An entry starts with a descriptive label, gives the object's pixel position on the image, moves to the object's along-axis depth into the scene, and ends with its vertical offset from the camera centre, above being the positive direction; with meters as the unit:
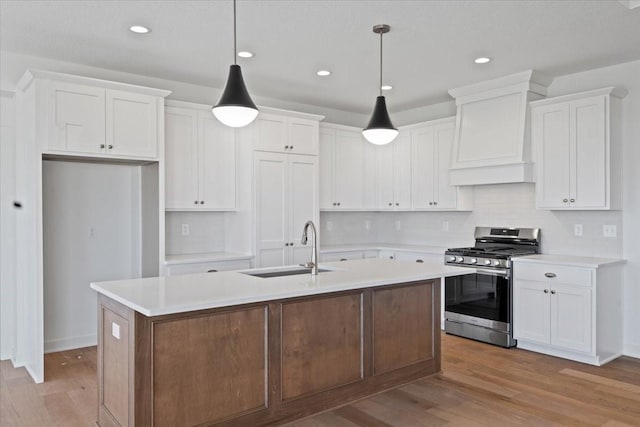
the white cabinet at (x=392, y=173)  6.10 +0.51
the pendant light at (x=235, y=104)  2.91 +0.66
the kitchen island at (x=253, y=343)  2.48 -0.79
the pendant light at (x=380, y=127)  3.65 +0.64
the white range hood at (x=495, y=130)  4.70 +0.84
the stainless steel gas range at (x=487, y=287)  4.63 -0.77
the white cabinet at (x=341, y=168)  5.90 +0.56
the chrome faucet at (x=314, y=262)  3.31 -0.37
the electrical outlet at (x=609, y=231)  4.42 -0.19
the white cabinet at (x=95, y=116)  3.81 +0.82
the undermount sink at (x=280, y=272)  3.51 -0.46
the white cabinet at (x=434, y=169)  5.55 +0.51
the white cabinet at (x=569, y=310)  4.08 -0.88
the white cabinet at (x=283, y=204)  5.02 +0.08
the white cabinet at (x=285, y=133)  5.05 +0.86
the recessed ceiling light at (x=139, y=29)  3.49 +1.35
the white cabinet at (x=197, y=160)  4.62 +0.52
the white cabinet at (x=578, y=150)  4.24 +0.56
